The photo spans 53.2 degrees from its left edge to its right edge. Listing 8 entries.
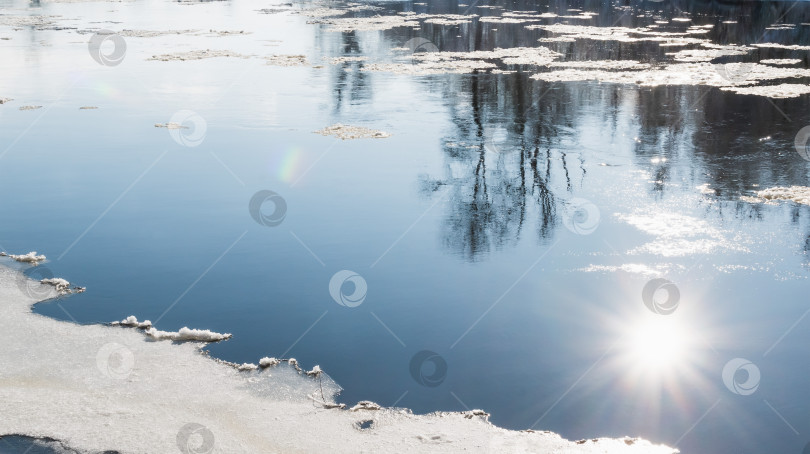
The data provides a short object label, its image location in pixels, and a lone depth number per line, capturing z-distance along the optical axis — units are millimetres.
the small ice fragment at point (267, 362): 6930
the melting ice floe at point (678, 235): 9398
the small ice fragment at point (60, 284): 8559
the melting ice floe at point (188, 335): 7445
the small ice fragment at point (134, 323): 7668
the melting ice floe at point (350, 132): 15352
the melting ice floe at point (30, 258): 9359
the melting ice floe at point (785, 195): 11102
